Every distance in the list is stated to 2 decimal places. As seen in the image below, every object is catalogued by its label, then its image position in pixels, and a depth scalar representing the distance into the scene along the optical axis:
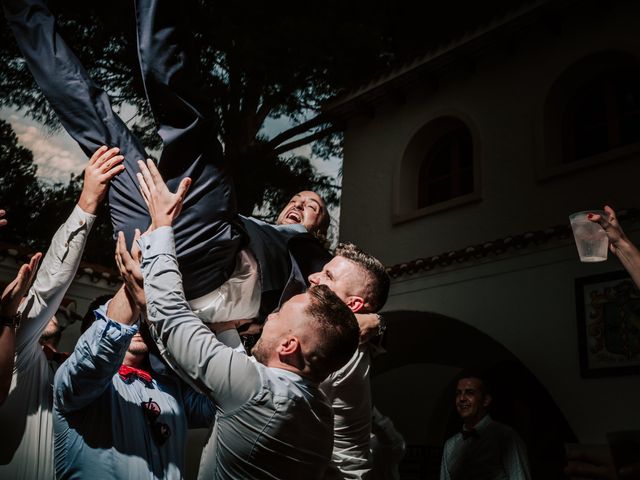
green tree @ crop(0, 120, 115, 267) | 10.30
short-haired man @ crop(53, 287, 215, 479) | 2.11
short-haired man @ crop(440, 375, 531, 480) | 4.73
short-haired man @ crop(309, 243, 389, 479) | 2.21
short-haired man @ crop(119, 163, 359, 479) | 1.71
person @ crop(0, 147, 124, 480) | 2.28
